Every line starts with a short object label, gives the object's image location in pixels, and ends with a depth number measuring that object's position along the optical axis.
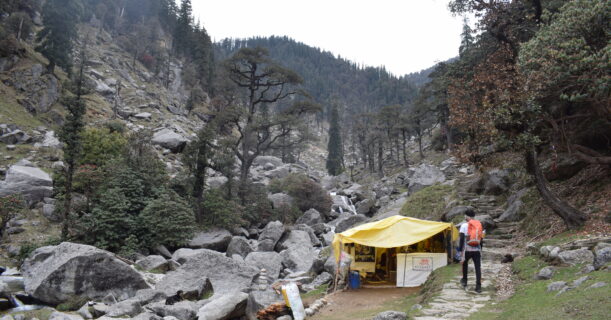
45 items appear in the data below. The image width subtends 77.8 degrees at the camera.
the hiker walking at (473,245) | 10.27
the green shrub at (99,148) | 27.25
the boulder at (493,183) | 21.20
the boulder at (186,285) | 14.52
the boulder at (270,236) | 25.30
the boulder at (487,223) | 17.19
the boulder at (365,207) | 38.91
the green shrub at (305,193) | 38.22
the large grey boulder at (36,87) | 37.91
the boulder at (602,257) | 8.80
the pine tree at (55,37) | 45.84
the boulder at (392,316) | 8.76
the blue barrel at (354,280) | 15.45
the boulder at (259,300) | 12.33
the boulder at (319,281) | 17.57
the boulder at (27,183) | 23.66
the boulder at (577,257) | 9.74
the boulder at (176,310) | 11.57
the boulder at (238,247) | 23.40
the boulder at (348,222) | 30.15
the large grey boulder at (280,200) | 34.69
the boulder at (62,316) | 11.07
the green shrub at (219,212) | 26.88
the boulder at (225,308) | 11.31
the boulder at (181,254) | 19.97
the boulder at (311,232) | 28.08
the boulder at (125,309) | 11.96
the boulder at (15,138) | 30.56
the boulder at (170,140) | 41.47
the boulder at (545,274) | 9.84
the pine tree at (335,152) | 75.12
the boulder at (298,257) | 22.17
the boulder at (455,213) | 19.88
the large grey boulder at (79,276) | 13.76
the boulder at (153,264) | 18.69
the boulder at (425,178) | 34.75
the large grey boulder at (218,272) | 15.75
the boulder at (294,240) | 25.58
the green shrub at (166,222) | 22.30
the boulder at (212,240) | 24.34
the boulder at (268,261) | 20.31
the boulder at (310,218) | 34.16
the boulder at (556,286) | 8.56
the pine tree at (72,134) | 21.44
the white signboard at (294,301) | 11.98
